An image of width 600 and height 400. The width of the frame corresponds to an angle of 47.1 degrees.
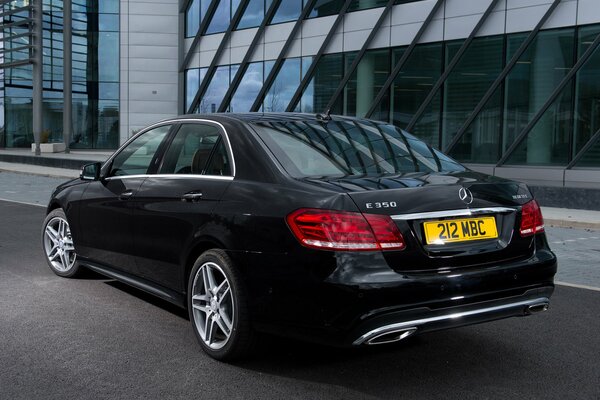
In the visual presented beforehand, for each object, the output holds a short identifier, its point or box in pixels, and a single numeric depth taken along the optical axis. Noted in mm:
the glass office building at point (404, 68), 19969
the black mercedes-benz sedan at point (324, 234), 3598
